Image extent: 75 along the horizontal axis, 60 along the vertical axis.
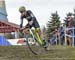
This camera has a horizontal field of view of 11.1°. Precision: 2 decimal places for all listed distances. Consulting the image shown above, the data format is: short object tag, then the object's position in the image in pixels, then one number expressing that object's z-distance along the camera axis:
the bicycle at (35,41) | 11.41
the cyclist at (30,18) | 11.16
